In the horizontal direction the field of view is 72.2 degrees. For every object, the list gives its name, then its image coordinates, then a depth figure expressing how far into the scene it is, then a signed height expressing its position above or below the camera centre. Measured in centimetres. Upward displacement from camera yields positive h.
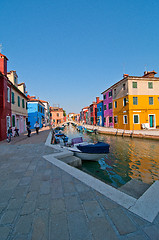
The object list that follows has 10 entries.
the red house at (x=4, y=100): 1064 +228
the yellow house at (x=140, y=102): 1989 +348
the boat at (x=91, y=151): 718 -200
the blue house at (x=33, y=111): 2558 +256
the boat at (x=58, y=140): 1103 -189
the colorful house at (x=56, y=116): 5918 +297
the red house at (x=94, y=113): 3994 +294
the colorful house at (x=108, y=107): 2627 +342
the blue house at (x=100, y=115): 3244 +189
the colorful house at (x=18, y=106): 1384 +235
